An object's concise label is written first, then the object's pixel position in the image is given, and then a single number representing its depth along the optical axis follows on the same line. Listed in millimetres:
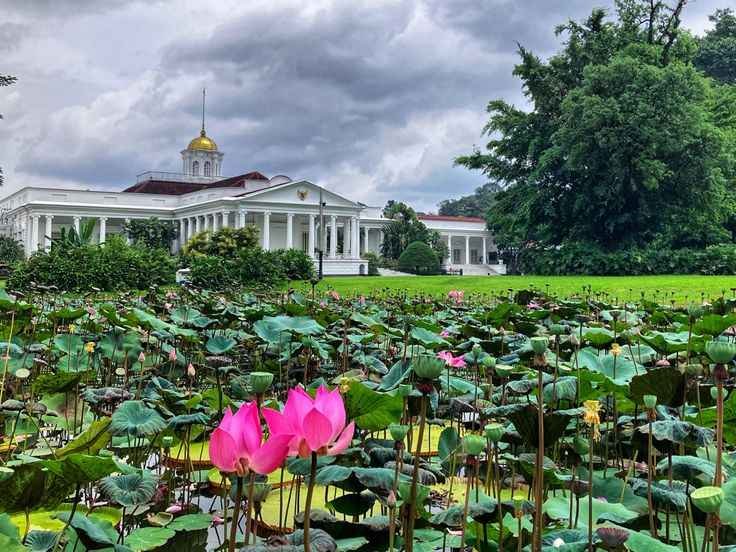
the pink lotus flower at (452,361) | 2074
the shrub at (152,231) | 36344
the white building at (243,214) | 35375
